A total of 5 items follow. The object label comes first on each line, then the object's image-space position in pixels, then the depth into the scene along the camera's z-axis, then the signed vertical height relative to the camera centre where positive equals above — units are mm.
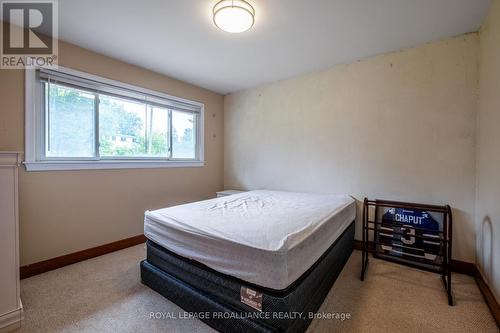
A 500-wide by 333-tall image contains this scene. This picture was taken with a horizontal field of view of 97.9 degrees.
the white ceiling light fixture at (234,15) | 1704 +1195
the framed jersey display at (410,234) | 2131 -729
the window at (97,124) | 2183 +484
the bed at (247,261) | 1222 -646
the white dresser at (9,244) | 1409 -541
